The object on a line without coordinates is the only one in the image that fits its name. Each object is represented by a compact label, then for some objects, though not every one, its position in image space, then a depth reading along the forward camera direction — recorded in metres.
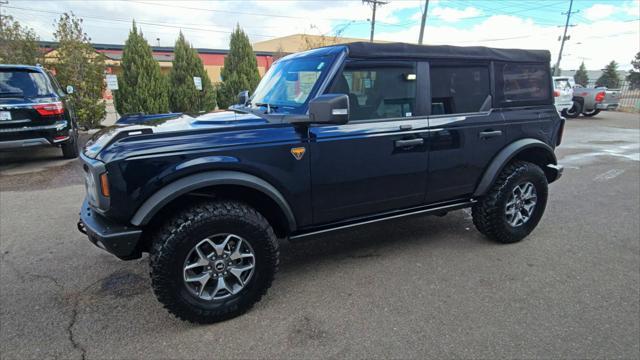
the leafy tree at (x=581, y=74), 64.81
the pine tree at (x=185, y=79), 14.66
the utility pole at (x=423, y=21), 24.45
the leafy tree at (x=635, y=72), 61.21
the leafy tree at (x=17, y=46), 12.50
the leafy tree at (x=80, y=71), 12.21
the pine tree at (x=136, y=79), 12.98
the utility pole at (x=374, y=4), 31.59
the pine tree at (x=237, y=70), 16.14
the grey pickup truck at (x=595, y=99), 17.55
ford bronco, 2.50
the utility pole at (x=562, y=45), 43.00
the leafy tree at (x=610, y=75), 50.69
